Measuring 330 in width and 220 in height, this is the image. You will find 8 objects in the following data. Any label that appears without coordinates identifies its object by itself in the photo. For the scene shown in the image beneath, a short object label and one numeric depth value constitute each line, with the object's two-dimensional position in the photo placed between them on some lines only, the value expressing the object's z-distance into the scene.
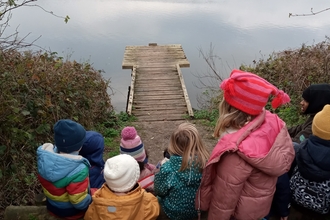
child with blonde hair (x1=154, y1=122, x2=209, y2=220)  2.27
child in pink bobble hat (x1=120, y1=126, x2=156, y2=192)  3.17
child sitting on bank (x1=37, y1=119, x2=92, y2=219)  2.20
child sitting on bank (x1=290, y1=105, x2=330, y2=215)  2.11
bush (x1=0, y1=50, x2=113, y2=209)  3.55
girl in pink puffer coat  1.95
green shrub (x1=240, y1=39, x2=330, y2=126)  6.39
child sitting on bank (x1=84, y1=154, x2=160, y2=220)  2.08
